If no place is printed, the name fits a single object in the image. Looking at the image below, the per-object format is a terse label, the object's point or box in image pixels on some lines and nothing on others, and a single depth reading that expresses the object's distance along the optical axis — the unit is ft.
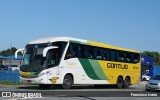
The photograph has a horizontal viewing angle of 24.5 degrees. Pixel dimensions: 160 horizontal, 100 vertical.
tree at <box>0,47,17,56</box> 574.80
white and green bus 77.61
